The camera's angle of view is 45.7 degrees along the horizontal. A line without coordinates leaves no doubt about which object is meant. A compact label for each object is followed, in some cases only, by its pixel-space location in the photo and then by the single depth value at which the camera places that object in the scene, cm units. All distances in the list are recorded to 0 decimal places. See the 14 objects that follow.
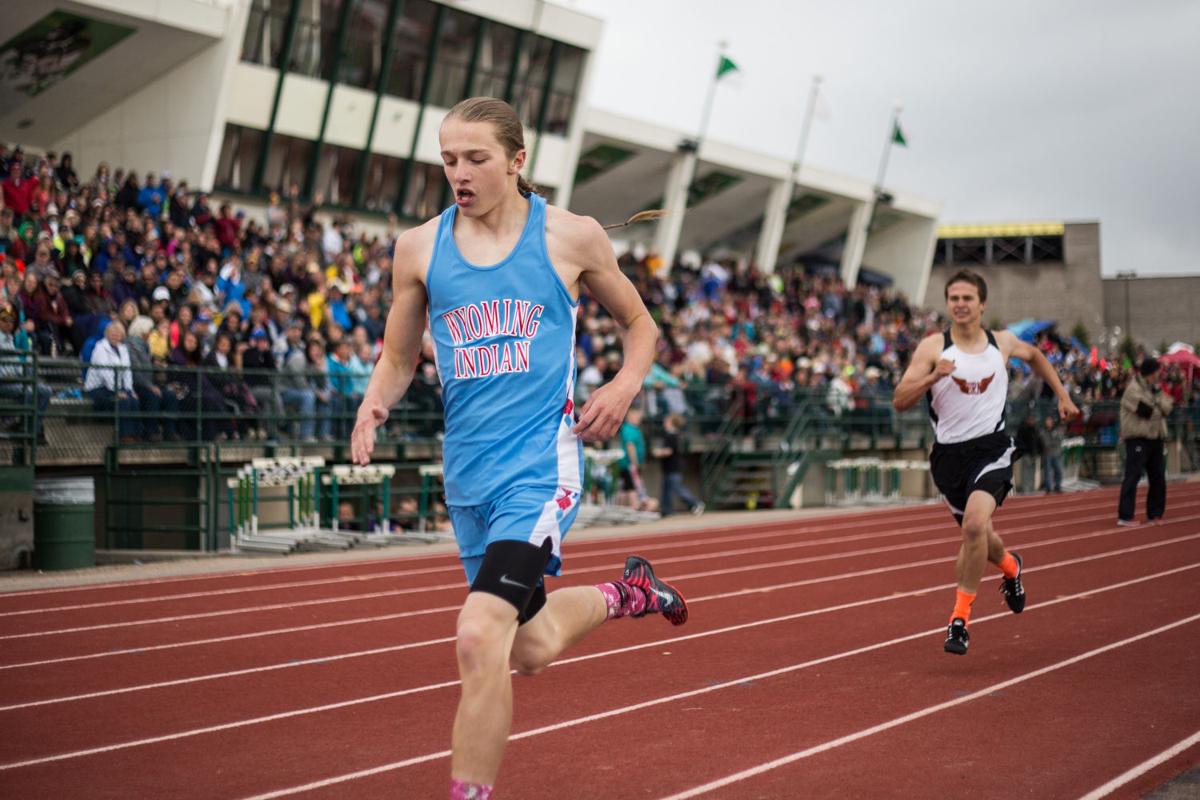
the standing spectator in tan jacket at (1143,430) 1777
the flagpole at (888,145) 4550
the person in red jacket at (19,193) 1756
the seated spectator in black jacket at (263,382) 1656
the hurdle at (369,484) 1667
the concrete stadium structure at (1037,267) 7350
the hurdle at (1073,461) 2973
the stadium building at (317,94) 2556
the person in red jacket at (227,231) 2027
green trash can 1415
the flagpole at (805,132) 4419
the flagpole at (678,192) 3928
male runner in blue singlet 446
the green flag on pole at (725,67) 3725
